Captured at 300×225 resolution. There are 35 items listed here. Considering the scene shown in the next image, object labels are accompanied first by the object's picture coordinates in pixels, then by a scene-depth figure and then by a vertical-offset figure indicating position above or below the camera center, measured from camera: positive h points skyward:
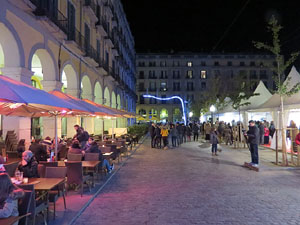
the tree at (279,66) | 11.57 +2.66
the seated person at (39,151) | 8.66 -0.73
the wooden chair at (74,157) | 8.42 -0.89
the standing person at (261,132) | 17.86 -0.30
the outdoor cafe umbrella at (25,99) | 4.33 +0.52
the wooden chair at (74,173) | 7.00 -1.14
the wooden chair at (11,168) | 6.68 -0.99
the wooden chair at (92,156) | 8.88 -0.90
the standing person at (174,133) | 19.97 -0.39
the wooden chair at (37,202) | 4.44 -1.34
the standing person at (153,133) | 20.30 -0.44
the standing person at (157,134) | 19.66 -0.49
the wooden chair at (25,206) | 4.28 -1.20
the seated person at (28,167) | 5.78 -0.82
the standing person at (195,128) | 26.26 -0.10
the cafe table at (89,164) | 7.79 -1.04
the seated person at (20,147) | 9.95 -0.70
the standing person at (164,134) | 19.15 -0.45
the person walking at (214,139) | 15.31 -0.64
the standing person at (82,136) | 11.41 -0.35
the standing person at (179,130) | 22.08 -0.20
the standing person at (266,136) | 19.66 -0.60
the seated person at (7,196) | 3.90 -0.96
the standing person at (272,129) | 18.47 -0.10
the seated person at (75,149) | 9.00 -0.69
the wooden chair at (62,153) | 10.92 -1.00
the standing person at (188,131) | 26.29 -0.38
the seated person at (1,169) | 4.12 -0.61
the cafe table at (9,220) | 3.69 -1.25
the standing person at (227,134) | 21.53 -0.50
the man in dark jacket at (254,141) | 11.10 -0.54
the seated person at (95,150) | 9.38 -0.76
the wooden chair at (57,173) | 6.06 -0.99
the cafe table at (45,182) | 5.07 -1.08
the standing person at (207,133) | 23.65 -0.47
